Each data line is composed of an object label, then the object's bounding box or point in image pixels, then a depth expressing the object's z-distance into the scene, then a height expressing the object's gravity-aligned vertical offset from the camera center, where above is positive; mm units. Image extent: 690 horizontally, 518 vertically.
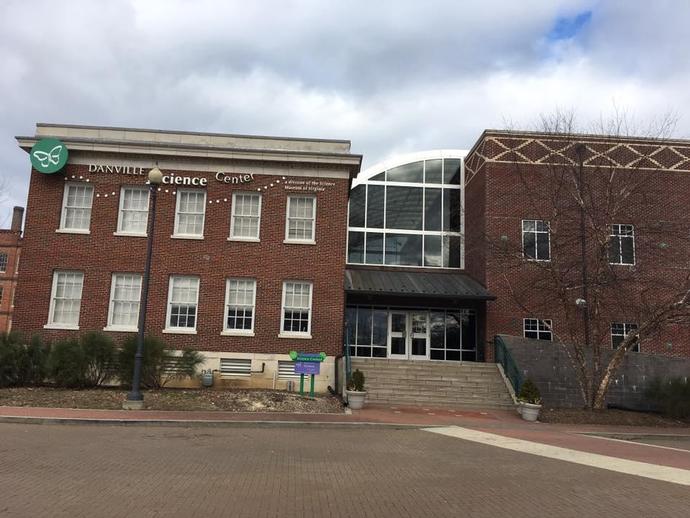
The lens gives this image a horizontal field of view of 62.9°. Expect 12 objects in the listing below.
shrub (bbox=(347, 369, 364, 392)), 16344 -1000
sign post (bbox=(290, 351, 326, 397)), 17219 -545
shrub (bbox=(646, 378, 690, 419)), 17359 -1185
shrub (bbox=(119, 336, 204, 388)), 16750 -673
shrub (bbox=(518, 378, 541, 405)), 15781 -1123
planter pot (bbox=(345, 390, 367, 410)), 16141 -1441
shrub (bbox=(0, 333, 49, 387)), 16453 -741
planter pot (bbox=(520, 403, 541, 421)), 15492 -1553
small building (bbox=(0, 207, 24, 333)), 48547 +6606
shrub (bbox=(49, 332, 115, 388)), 16469 -641
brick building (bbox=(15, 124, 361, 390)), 19766 +3417
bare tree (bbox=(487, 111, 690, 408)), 17500 +3832
